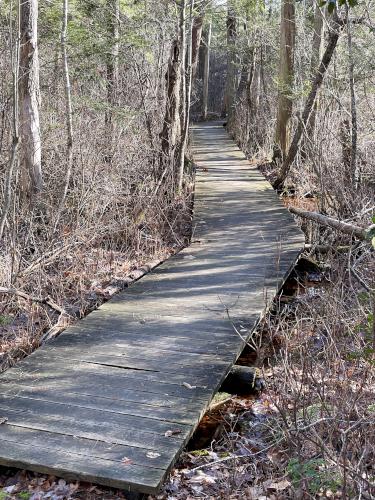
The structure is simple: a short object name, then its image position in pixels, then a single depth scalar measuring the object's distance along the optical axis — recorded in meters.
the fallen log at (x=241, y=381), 4.57
